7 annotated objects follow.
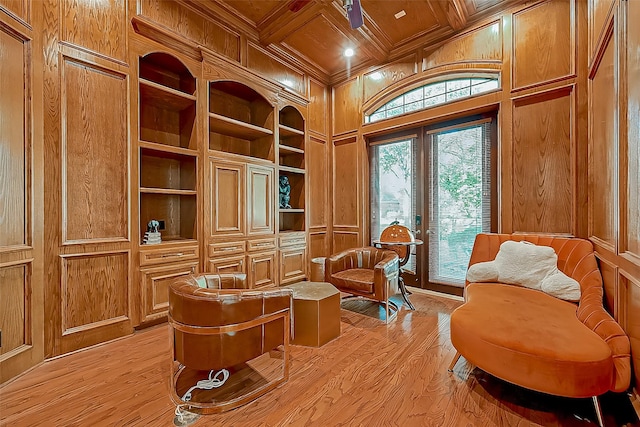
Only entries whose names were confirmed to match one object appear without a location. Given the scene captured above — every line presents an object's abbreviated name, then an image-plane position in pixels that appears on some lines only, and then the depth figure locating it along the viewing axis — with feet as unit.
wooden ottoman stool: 8.32
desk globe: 11.07
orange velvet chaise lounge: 4.79
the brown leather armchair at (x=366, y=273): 9.91
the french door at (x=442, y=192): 12.00
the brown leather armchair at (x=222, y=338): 5.58
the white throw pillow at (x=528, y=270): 7.57
